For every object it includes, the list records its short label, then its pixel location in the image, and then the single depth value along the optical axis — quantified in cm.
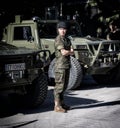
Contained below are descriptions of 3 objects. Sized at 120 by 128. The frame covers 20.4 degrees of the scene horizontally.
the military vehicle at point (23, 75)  564
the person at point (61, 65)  587
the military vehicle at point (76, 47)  836
